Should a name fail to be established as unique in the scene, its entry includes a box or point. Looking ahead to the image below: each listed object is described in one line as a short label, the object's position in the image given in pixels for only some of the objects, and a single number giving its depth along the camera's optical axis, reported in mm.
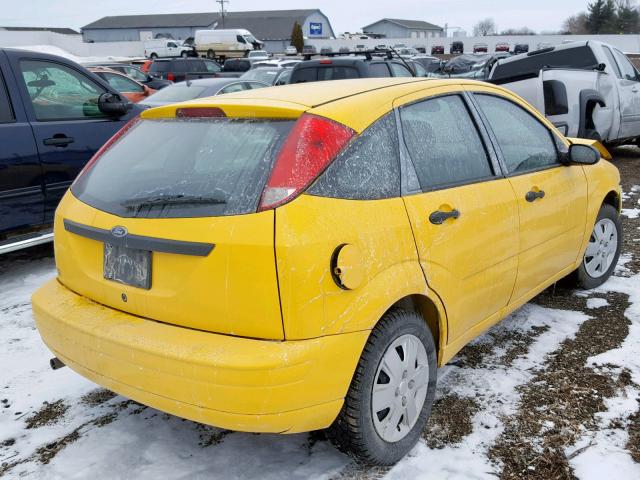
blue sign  86181
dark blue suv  4953
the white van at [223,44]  43656
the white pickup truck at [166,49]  45750
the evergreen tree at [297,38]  61750
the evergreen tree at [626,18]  79125
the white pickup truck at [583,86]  8547
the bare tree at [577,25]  87619
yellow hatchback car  2225
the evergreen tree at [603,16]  79125
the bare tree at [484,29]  123750
